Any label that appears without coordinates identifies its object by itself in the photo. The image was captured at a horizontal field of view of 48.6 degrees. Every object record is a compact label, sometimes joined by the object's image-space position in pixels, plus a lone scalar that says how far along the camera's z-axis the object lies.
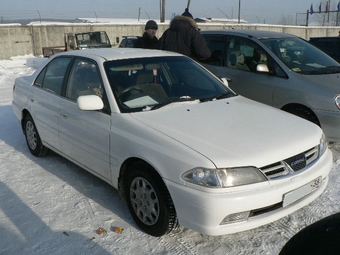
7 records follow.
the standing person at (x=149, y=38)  6.99
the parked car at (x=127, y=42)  18.99
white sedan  2.69
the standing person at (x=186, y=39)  6.07
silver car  4.86
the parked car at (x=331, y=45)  9.38
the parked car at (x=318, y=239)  1.86
